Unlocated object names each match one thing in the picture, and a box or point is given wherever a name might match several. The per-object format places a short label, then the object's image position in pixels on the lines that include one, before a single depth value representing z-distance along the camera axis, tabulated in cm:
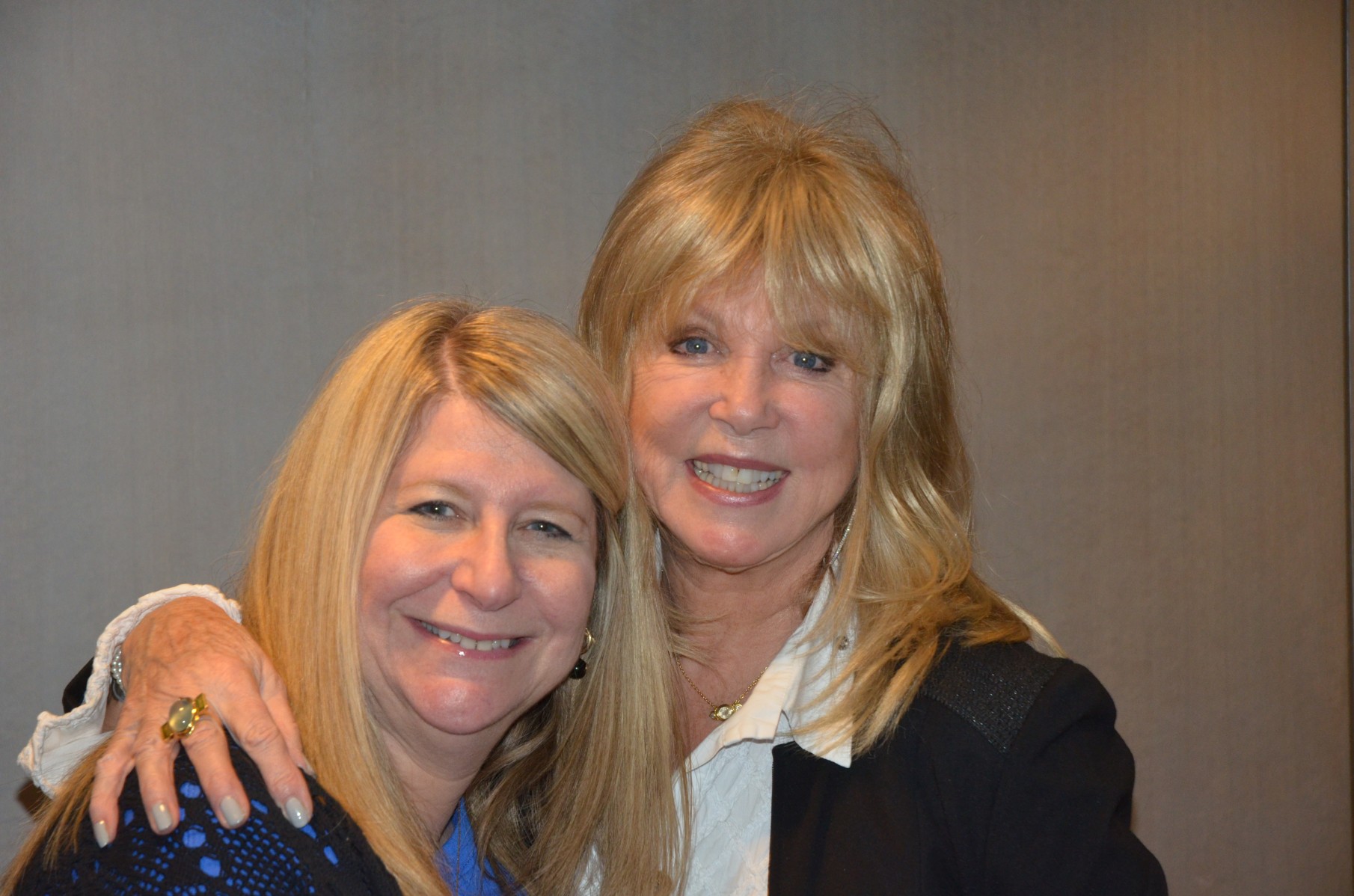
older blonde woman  155
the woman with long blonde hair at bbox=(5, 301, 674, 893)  147
